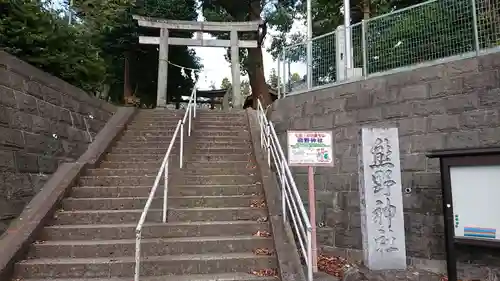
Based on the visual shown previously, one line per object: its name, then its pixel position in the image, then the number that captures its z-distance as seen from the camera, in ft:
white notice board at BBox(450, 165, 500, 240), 12.73
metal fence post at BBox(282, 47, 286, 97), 26.12
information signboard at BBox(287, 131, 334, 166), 14.11
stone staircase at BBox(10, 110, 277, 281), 13.98
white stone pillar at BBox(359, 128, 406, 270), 14.98
